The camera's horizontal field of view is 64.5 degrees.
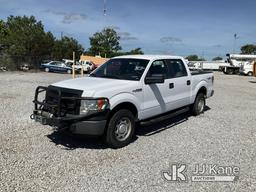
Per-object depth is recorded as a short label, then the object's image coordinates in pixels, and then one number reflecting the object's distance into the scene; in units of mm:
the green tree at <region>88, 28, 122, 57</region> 44164
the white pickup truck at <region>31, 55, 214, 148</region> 3740
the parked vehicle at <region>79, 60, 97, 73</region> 25694
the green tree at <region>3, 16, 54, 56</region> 29191
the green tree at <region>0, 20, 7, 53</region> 31525
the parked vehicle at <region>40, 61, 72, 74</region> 25305
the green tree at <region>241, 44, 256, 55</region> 59708
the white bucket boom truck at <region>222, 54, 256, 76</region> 28185
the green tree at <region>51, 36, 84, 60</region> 36211
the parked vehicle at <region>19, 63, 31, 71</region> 26386
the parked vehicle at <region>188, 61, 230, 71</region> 40337
